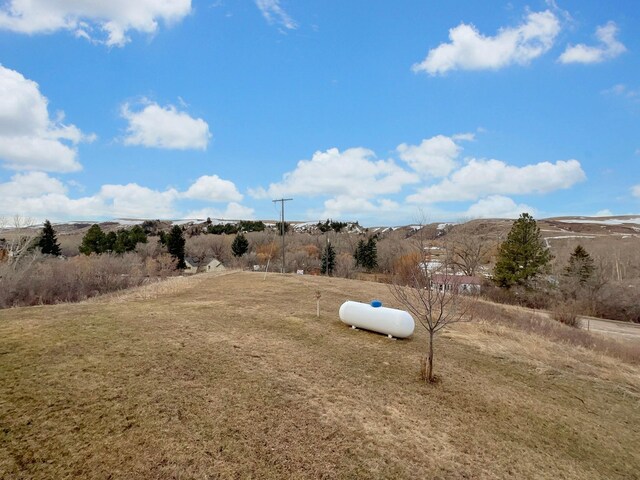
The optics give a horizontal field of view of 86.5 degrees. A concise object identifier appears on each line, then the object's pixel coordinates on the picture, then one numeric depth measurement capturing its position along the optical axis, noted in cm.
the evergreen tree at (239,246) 6834
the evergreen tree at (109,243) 5696
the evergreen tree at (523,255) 3791
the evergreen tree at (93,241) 5438
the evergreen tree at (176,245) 5497
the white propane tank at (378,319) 1196
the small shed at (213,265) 5886
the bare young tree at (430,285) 867
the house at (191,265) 5751
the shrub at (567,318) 2438
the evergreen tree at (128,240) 5722
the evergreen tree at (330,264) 5720
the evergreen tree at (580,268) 3959
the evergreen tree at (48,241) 4941
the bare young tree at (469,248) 3776
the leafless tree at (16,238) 3203
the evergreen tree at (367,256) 6097
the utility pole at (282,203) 3633
